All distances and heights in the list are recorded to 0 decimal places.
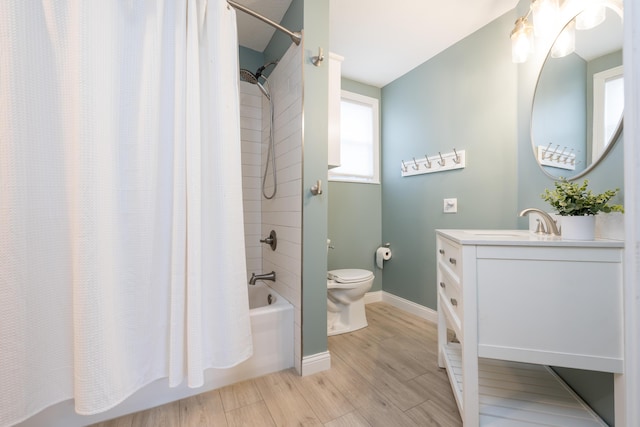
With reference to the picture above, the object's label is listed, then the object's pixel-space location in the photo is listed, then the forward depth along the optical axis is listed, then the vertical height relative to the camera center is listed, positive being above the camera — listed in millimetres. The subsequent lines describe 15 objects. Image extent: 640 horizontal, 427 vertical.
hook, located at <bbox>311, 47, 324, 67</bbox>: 1443 +908
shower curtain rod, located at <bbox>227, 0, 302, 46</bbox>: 1239 +1030
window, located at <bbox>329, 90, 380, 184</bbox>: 2527 +769
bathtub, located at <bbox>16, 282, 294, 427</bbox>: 1120 -860
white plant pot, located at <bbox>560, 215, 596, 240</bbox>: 943 -54
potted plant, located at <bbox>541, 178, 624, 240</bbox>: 939 +20
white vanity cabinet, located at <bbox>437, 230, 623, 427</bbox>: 831 -358
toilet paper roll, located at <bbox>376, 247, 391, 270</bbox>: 2529 -433
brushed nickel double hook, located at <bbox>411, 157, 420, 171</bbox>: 2303 +445
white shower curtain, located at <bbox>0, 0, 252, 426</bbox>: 826 +44
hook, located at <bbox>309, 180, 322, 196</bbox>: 1440 +141
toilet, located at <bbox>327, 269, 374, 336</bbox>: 1942 -706
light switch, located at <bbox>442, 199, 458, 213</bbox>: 2018 +60
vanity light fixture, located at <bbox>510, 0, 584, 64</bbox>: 1239 +1000
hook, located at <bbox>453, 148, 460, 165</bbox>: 1994 +444
